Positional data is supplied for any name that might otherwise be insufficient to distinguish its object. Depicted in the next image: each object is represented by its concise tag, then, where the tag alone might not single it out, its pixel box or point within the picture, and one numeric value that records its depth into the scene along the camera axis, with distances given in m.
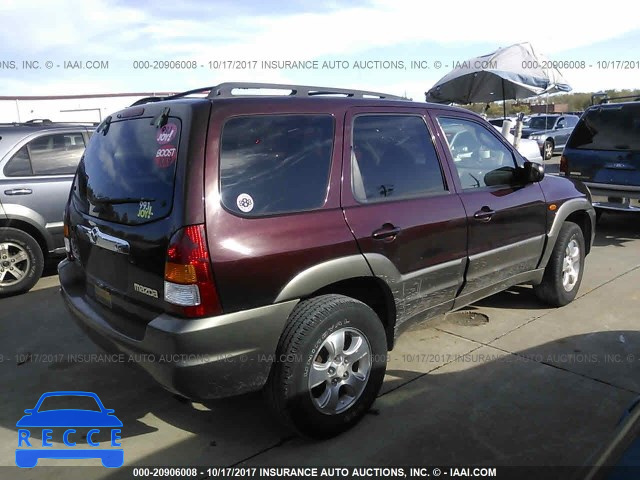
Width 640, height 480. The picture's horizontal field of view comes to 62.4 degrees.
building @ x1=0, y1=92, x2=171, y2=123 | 20.67
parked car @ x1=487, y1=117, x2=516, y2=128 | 19.61
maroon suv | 2.48
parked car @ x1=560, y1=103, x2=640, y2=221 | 7.26
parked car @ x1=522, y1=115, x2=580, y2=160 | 19.58
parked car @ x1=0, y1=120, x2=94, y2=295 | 5.47
